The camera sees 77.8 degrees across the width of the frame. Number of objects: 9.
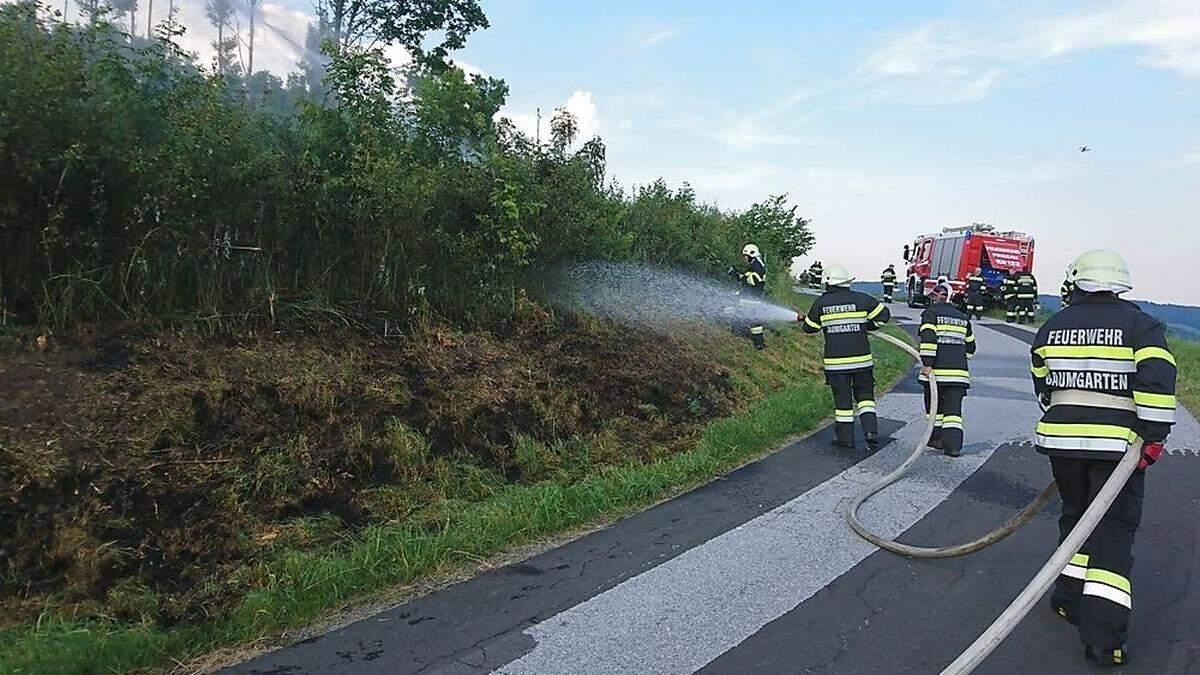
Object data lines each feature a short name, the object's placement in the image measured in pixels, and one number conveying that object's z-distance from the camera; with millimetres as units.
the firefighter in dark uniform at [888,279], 31797
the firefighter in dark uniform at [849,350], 7383
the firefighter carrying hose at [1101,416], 3381
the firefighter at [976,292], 20733
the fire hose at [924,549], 4121
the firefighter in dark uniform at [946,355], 7336
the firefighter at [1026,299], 24125
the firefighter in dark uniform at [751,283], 13523
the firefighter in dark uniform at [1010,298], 24422
